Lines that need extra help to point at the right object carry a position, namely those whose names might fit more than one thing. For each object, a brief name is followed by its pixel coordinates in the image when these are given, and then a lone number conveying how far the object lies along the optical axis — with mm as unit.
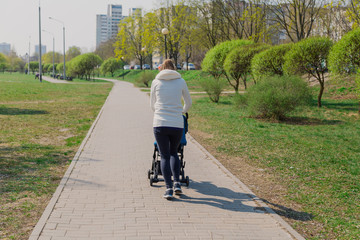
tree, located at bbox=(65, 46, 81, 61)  121250
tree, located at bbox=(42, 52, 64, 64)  136250
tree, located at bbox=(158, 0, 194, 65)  49188
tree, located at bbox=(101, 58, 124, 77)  69750
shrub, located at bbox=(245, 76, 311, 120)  13336
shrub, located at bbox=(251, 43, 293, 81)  18484
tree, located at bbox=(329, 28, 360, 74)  14617
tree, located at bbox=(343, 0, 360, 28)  21562
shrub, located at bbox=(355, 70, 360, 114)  13792
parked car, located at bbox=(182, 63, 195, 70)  63384
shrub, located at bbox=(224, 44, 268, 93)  21562
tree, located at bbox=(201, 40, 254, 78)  23875
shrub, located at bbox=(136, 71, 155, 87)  40500
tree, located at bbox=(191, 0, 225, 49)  38438
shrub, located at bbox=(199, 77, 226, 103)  20641
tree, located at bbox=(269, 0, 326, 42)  28047
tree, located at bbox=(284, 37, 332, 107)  16422
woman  5129
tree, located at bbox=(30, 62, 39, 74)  127719
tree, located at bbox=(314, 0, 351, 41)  29386
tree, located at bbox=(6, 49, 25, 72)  137250
